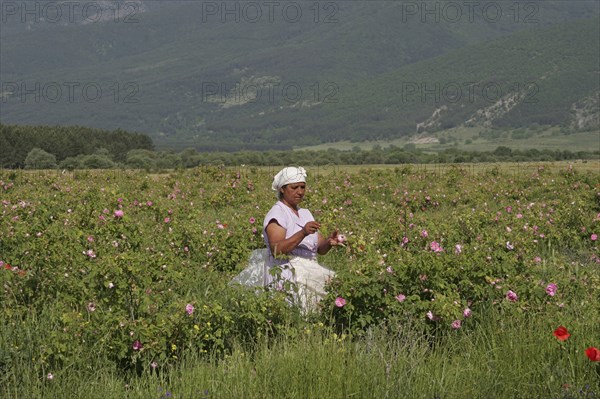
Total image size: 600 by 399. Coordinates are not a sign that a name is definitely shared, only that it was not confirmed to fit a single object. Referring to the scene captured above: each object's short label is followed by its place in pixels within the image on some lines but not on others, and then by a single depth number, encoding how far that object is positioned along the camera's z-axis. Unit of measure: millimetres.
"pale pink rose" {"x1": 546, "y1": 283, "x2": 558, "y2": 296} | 14363
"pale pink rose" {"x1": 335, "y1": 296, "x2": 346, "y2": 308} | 13637
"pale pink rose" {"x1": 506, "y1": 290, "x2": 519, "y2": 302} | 14187
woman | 15294
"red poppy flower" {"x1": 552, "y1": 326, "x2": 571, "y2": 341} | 10074
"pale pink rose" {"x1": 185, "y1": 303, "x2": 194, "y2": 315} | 13139
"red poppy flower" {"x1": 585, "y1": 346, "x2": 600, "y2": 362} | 9304
